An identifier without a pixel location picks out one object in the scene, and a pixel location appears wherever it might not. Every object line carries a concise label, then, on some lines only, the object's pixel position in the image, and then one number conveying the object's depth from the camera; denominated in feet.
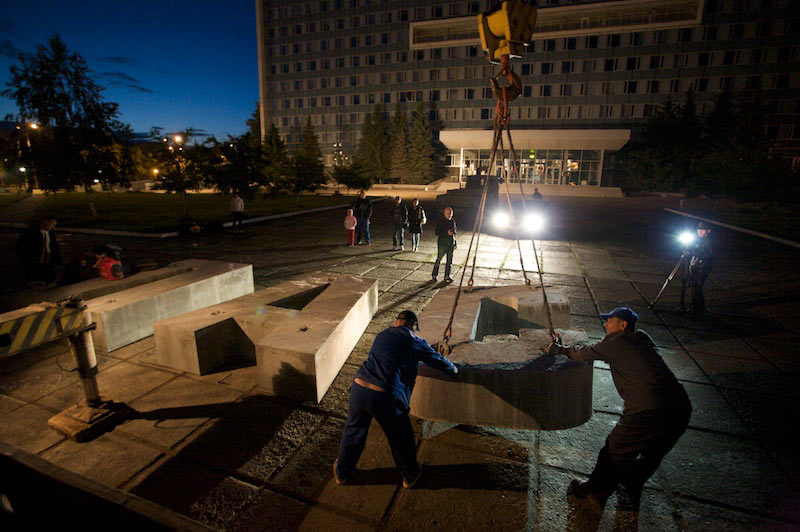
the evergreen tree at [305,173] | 95.09
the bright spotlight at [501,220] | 69.82
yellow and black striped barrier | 11.57
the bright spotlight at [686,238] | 26.50
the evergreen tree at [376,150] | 188.96
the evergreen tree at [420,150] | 182.39
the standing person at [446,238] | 33.25
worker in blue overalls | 10.91
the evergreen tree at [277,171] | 96.37
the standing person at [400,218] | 46.03
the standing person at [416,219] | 43.09
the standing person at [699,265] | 25.96
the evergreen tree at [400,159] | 181.88
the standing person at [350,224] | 47.29
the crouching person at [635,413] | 9.96
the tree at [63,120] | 58.65
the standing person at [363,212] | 48.06
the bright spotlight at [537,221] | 67.36
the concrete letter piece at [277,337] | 16.11
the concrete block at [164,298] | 20.42
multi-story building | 160.86
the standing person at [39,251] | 26.35
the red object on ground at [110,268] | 24.93
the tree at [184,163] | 65.26
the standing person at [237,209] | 55.98
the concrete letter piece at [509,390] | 13.04
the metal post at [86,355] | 13.66
